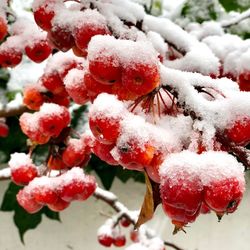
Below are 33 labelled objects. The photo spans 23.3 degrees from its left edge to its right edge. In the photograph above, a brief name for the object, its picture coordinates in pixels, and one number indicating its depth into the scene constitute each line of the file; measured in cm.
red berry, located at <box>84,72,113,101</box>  18
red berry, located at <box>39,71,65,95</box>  27
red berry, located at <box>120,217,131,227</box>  48
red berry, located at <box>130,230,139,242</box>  47
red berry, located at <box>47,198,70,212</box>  29
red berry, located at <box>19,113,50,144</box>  28
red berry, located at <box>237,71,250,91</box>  23
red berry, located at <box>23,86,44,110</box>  30
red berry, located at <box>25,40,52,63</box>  27
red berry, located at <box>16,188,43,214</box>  29
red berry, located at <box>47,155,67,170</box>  31
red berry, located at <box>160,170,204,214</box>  15
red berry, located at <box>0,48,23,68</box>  27
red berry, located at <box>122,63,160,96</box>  16
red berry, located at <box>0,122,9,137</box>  40
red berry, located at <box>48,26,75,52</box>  20
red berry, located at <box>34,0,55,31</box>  20
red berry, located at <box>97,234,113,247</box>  46
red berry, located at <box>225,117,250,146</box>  15
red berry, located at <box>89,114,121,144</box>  16
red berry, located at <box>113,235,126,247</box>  46
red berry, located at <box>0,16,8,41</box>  21
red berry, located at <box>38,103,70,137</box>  28
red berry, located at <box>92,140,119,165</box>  17
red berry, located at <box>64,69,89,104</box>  21
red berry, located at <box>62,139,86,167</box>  30
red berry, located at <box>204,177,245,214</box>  14
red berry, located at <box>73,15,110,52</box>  19
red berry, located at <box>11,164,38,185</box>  31
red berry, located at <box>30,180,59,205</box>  28
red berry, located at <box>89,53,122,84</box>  17
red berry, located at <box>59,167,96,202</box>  28
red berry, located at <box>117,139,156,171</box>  16
